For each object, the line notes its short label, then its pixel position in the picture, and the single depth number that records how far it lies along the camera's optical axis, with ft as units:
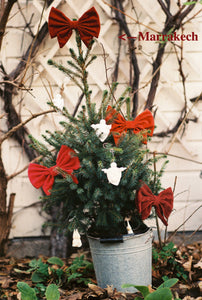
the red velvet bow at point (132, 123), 6.60
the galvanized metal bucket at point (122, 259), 6.48
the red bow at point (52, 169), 6.33
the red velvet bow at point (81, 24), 6.48
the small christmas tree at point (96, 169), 6.32
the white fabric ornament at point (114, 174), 5.74
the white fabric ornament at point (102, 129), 6.09
